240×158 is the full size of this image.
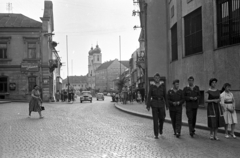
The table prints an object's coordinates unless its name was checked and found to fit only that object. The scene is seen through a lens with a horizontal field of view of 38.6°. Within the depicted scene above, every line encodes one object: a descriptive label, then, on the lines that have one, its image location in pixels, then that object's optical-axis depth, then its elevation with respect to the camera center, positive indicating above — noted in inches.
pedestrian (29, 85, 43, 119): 672.4 -26.2
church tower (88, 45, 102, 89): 7293.3 +553.1
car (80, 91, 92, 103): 1831.2 -43.3
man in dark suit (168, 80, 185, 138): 398.9 -18.8
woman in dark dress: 376.2 -27.4
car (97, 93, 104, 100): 2551.7 -60.5
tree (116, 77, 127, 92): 3849.9 +51.5
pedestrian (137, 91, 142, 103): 1483.9 -46.3
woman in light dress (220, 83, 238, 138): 386.6 -24.3
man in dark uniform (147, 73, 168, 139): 398.5 -13.9
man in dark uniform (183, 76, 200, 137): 403.2 -16.4
